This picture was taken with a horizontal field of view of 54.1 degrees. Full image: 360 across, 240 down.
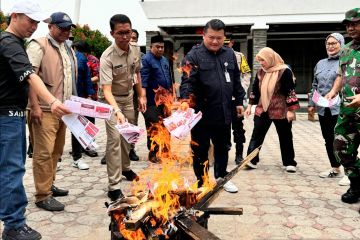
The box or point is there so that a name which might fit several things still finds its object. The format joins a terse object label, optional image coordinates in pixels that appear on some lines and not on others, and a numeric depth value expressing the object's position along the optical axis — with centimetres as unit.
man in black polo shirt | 314
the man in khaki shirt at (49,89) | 396
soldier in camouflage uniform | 410
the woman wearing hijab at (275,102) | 565
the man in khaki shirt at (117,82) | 426
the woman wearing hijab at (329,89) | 533
